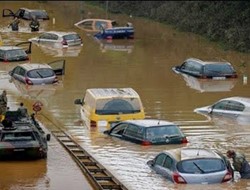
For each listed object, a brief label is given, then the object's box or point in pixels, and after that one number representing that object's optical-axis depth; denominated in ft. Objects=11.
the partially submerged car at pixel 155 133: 112.16
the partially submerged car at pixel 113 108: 125.08
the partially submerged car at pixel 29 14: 284.41
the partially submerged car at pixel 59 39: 227.20
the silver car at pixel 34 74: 168.76
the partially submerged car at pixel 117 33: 246.68
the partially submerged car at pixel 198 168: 90.33
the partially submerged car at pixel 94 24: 261.24
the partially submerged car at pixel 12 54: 197.36
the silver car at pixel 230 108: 133.49
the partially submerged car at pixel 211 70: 177.17
